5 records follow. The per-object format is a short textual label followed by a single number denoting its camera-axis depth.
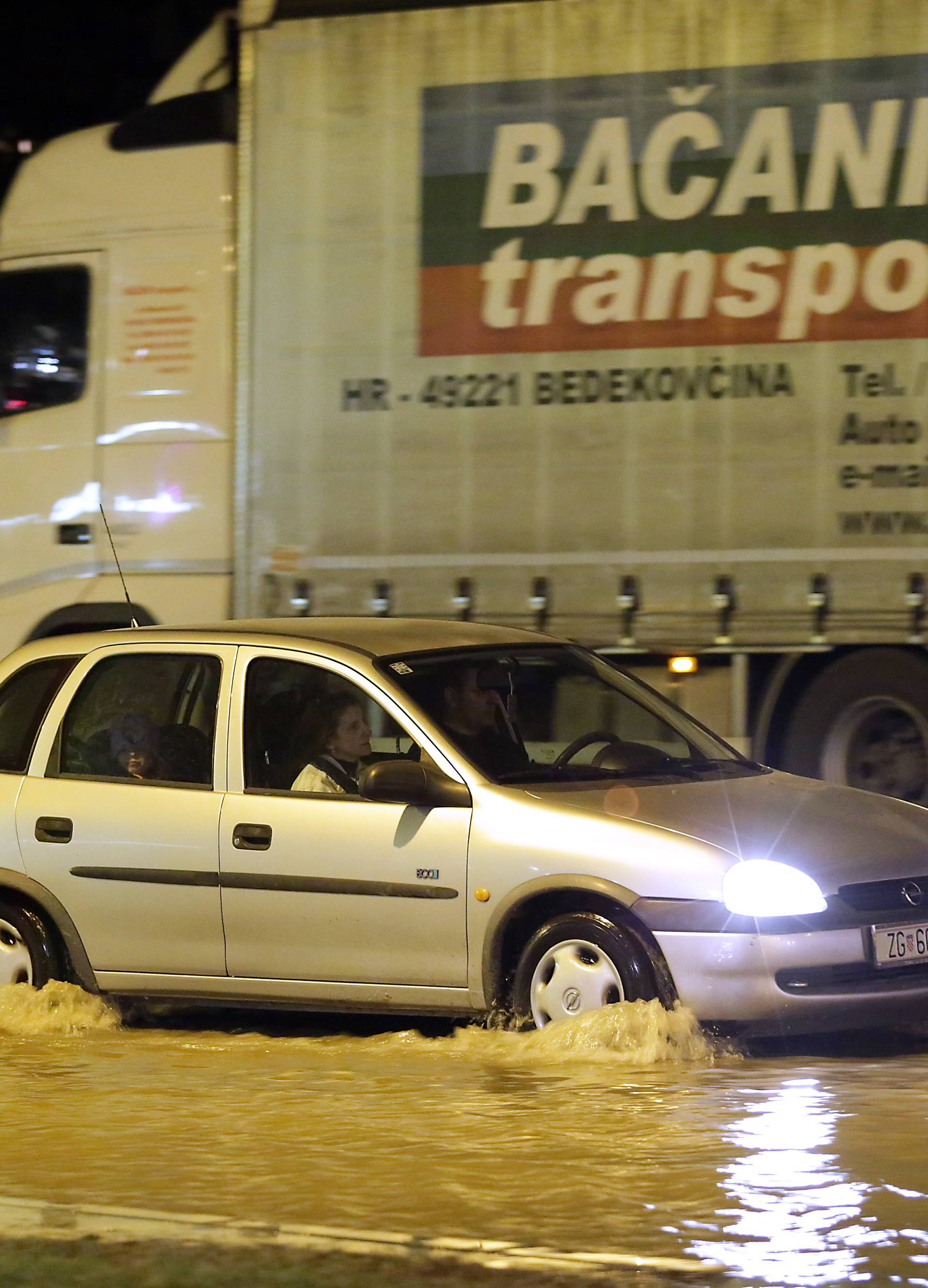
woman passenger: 14.18
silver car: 12.43
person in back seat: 14.73
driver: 13.78
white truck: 19.66
